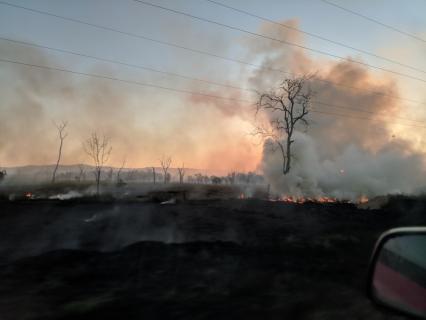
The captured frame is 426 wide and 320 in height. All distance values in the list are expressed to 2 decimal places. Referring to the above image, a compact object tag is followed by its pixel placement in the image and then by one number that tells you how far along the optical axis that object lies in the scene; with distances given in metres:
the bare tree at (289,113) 59.53
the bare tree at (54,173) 74.36
